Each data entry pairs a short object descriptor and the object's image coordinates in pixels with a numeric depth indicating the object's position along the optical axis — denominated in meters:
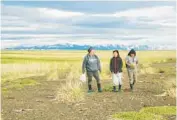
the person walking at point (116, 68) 16.48
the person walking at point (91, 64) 16.26
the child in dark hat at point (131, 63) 16.80
